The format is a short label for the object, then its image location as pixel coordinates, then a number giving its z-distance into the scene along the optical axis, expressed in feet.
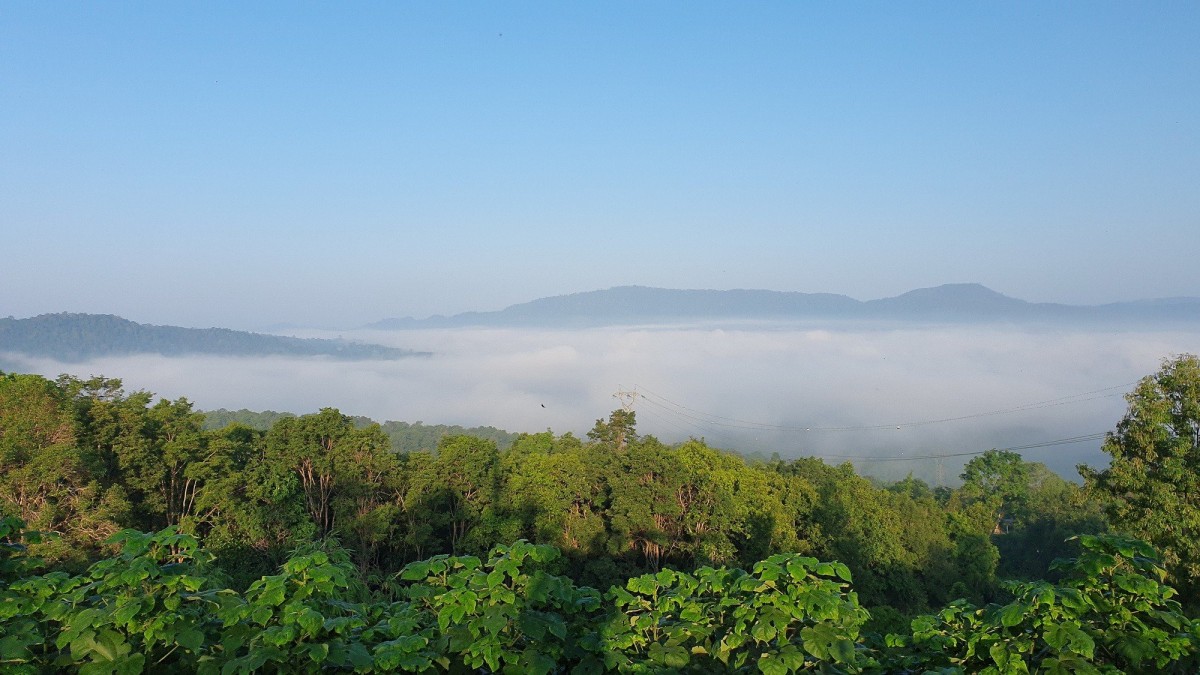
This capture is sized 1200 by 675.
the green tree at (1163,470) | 61.05
